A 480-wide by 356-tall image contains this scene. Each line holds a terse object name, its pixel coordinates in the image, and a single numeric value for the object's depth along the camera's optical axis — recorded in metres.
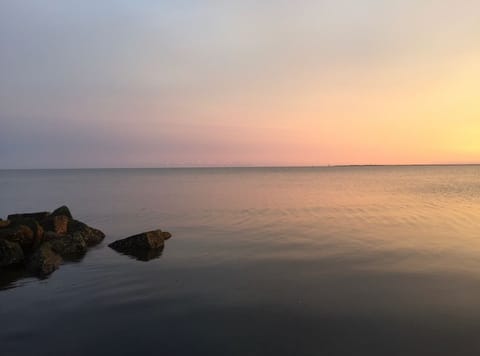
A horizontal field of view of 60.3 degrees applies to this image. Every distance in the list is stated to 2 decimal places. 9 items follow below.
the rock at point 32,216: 27.06
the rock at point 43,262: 16.98
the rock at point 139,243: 21.75
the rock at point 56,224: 24.29
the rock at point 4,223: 23.15
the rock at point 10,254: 18.34
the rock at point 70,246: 20.86
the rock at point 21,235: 20.58
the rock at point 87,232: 23.93
